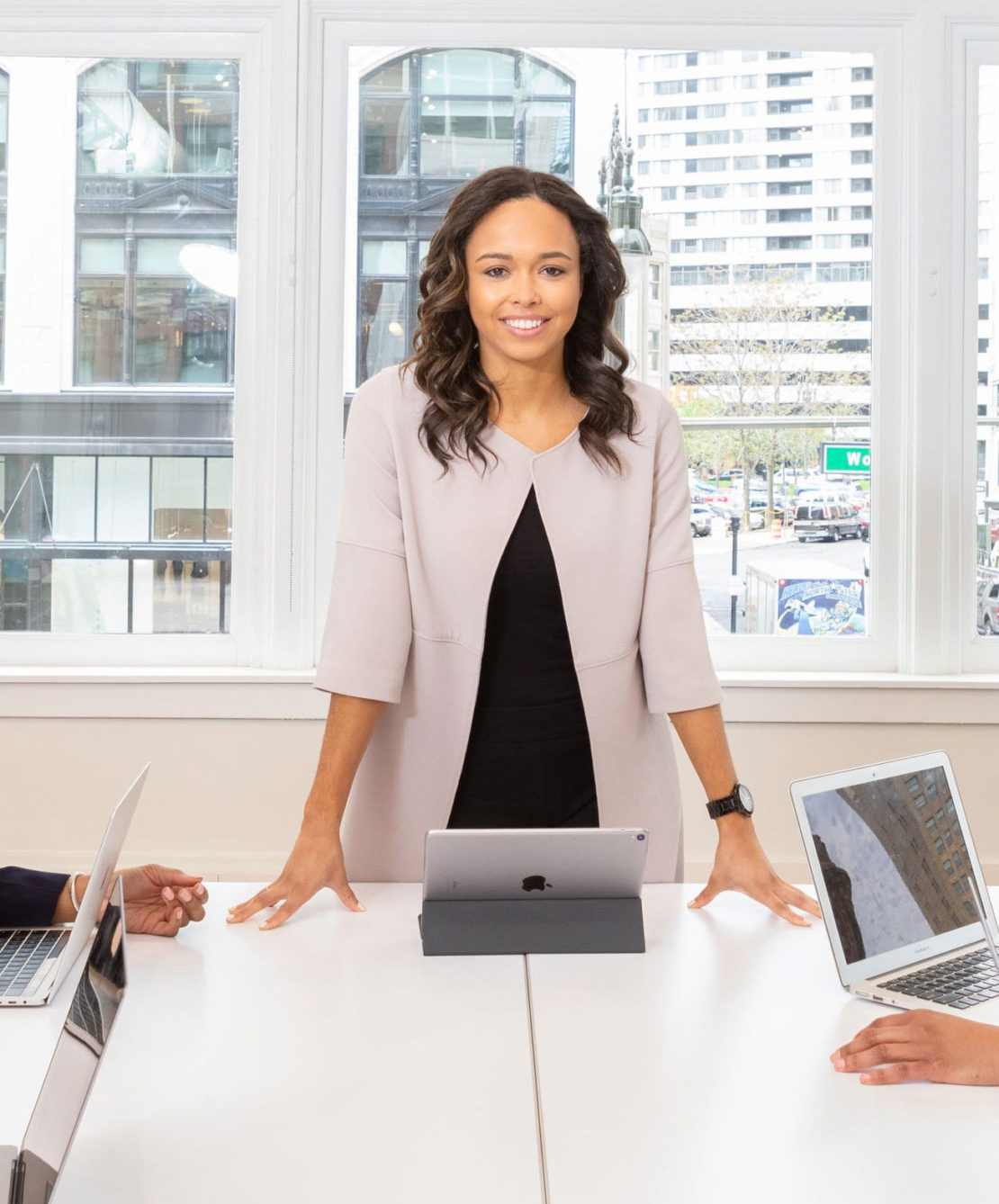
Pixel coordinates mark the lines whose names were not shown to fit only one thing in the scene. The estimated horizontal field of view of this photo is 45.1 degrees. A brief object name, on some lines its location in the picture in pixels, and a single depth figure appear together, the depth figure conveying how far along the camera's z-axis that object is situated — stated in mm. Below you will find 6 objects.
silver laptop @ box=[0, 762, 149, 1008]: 1158
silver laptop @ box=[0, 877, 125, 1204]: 731
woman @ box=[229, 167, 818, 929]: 1655
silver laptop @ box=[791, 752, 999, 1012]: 1267
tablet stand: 1357
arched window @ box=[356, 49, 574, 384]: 3135
